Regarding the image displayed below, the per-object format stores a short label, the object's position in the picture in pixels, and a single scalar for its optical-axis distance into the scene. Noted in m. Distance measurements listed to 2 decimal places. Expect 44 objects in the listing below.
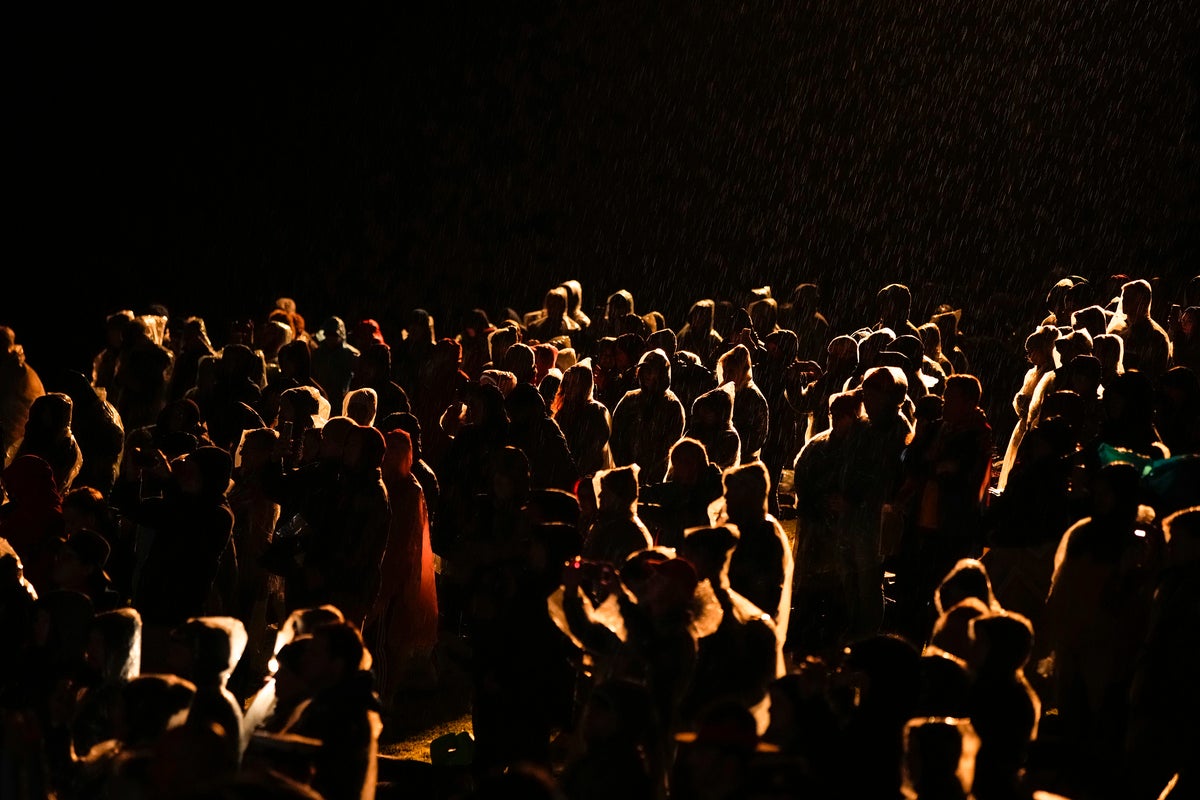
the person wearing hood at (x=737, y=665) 11.23
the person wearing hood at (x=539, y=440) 18.33
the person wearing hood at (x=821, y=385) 22.89
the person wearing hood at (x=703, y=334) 28.39
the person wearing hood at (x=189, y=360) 24.02
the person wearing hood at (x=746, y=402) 21.12
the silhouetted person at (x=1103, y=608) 12.95
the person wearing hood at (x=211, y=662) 10.25
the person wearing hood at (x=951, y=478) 17.06
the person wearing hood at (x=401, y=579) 15.97
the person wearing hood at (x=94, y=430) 20.64
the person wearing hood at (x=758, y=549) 13.50
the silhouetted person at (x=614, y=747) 9.12
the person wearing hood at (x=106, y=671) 11.12
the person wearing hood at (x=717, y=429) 18.39
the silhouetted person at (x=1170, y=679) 11.61
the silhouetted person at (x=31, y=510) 15.26
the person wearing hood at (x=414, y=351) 25.59
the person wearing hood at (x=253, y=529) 16.28
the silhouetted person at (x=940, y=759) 8.96
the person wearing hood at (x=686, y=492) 15.80
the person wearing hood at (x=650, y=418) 20.72
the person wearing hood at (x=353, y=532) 14.74
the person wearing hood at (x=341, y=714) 9.58
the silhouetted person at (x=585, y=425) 20.37
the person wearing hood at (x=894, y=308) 28.48
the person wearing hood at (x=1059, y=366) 19.94
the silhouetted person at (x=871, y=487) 17.36
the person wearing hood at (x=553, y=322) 29.62
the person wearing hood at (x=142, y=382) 23.55
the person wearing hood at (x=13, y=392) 22.20
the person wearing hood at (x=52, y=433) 18.09
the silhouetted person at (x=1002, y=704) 9.48
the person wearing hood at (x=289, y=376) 21.72
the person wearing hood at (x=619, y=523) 14.43
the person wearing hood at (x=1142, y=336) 23.33
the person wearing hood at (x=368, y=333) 27.37
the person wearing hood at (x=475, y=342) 25.91
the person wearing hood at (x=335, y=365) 26.70
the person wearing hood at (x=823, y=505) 17.48
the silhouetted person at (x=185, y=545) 13.98
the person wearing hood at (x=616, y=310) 29.67
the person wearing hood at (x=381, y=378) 21.84
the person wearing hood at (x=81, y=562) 13.18
